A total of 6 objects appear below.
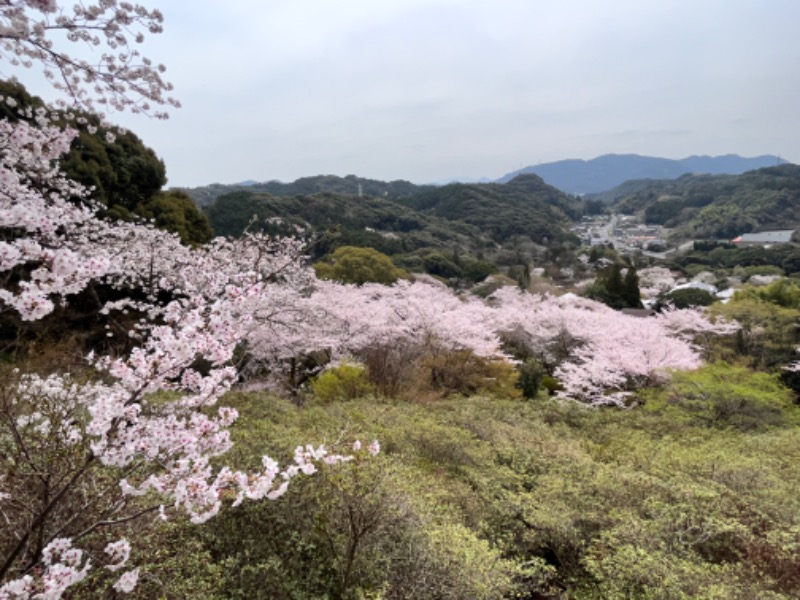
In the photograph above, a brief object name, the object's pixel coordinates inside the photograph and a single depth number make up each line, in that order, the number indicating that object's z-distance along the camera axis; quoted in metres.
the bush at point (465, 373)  13.47
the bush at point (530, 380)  14.21
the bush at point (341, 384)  10.01
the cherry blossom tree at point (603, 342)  13.24
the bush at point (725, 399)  10.41
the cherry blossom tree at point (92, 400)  1.97
